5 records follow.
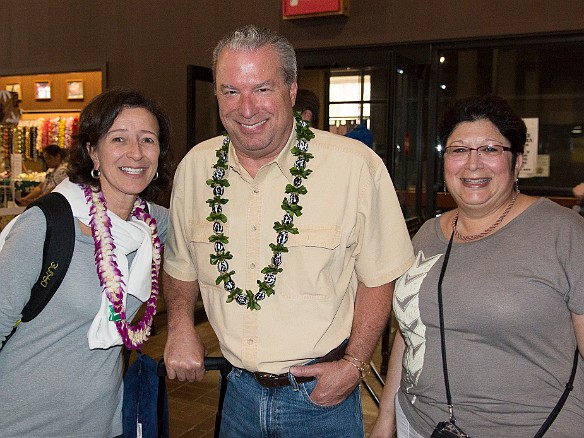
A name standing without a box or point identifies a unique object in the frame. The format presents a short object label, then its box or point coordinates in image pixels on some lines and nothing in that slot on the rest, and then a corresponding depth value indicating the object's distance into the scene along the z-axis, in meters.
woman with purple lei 2.02
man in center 2.13
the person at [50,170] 7.80
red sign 5.98
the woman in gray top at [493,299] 1.90
